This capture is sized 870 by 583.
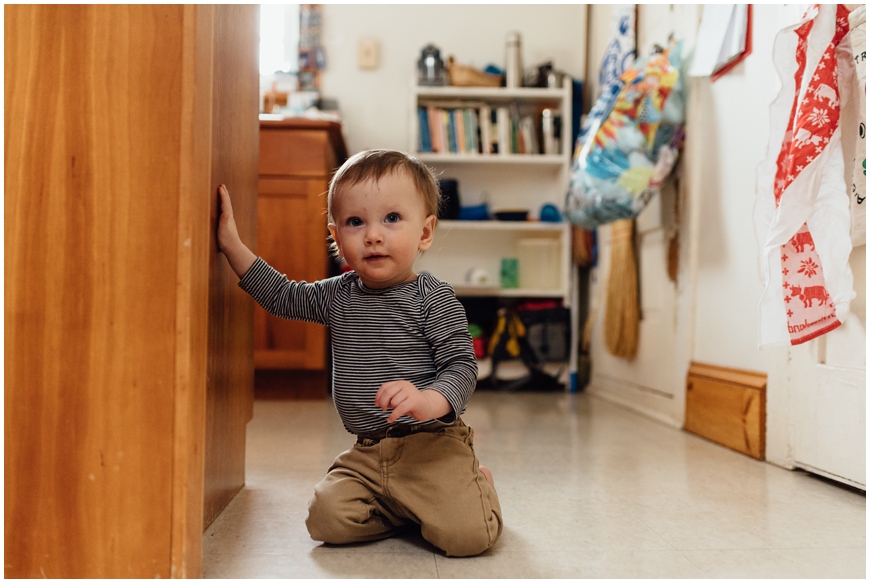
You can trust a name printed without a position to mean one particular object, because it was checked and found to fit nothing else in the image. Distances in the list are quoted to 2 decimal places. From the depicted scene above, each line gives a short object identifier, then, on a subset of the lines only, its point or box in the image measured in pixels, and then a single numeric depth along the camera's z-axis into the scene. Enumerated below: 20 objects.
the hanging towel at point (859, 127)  1.20
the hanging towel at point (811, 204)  1.22
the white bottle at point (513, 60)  3.14
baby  0.94
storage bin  3.16
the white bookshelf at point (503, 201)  3.04
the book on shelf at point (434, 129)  3.09
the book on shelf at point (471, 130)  3.10
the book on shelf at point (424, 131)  3.09
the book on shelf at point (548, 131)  3.12
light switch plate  3.29
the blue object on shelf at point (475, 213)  3.07
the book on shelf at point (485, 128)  3.10
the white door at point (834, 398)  1.25
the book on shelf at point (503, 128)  3.11
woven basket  3.08
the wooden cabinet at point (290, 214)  2.40
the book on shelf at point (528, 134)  3.14
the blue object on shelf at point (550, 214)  3.09
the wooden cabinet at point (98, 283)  0.71
